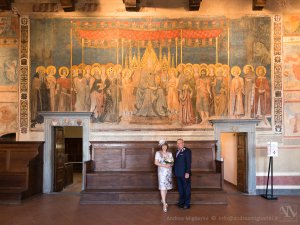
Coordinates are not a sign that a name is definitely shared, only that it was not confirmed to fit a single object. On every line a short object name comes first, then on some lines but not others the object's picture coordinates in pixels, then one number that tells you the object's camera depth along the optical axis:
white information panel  6.94
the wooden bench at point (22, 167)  7.03
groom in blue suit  5.92
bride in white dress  5.81
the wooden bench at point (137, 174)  6.46
